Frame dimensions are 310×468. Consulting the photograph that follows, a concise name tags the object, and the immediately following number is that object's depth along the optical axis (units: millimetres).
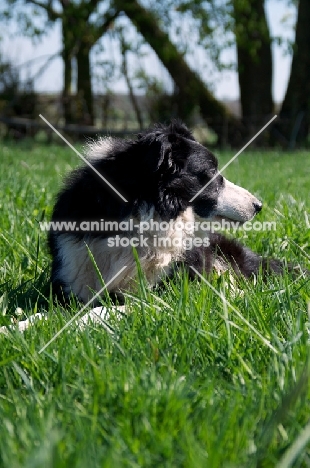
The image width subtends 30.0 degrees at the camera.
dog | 3135
